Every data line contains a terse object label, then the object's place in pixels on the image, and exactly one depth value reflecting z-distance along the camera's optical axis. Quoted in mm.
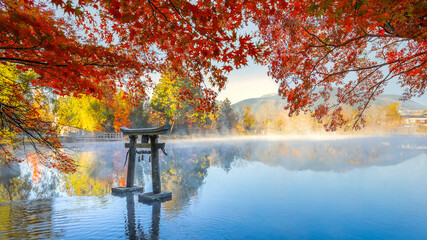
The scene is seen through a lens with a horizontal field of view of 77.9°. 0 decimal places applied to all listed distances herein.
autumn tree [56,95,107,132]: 26672
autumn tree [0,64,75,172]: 7937
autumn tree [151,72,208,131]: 33969
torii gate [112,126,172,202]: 8875
